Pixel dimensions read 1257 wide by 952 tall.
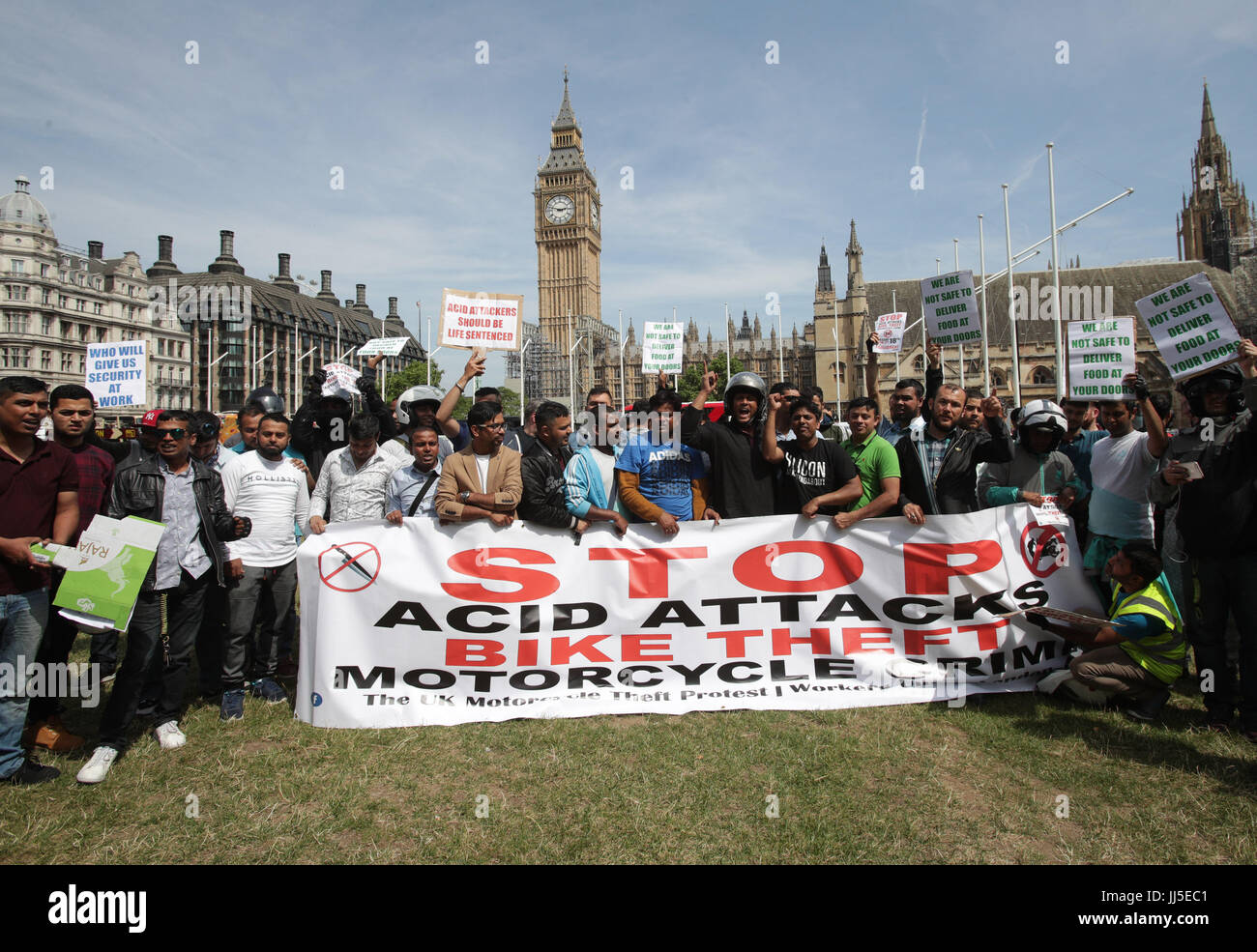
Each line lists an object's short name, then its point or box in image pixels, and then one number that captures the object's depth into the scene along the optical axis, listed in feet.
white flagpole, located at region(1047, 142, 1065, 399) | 72.18
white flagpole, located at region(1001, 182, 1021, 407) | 71.54
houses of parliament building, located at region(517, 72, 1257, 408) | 197.57
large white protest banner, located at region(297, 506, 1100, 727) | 16.49
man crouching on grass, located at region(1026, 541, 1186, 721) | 15.47
